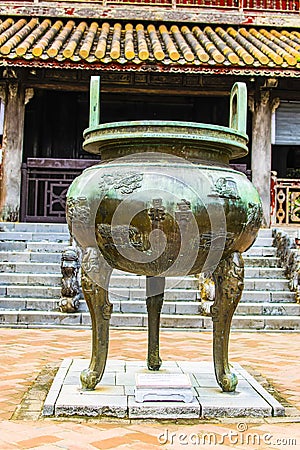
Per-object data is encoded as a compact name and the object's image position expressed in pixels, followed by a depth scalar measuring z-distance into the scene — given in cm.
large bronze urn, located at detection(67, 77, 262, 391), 326
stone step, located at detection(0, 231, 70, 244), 926
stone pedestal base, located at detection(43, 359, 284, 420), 318
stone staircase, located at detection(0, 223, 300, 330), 709
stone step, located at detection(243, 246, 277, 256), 902
